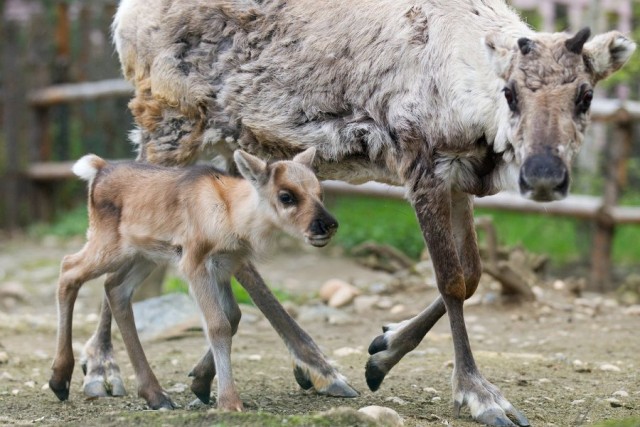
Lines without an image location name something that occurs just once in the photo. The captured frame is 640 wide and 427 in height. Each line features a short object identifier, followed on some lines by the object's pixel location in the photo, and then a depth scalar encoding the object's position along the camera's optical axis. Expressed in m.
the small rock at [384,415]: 9.72
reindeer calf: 10.62
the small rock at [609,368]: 13.85
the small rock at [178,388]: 12.76
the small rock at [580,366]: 13.87
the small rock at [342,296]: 19.06
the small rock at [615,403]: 11.77
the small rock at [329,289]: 19.50
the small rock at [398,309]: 18.36
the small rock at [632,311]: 18.09
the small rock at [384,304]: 18.77
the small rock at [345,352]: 15.18
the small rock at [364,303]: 18.75
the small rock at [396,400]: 11.85
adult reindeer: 10.71
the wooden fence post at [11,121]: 30.50
